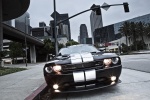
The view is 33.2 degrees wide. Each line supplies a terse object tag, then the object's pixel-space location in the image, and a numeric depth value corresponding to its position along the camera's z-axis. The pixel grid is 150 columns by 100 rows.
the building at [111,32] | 124.34
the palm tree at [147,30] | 98.62
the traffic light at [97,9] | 19.67
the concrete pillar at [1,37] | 30.70
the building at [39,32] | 139.38
